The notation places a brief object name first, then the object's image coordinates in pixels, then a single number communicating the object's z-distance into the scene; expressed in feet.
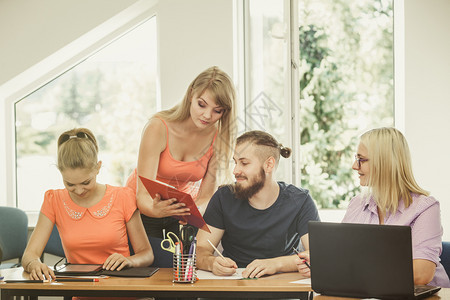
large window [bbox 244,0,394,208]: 19.88
